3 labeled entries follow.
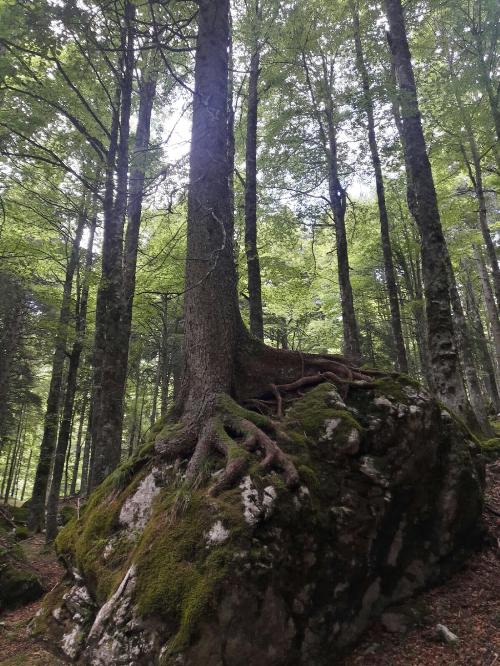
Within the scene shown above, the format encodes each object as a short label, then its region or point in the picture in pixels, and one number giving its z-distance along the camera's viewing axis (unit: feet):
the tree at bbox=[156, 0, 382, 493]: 16.72
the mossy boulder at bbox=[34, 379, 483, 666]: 10.76
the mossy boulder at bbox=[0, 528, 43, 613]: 21.23
